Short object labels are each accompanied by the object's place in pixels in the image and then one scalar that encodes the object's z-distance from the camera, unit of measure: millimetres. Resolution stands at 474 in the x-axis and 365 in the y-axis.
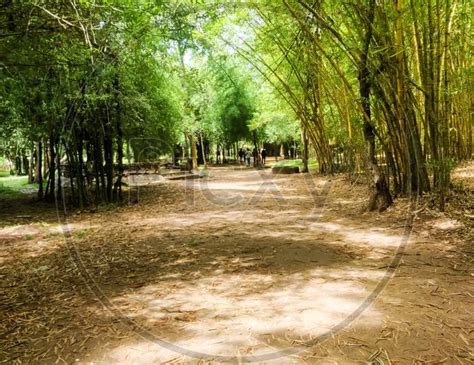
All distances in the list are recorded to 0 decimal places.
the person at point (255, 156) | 19686
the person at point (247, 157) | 20162
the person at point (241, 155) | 23241
